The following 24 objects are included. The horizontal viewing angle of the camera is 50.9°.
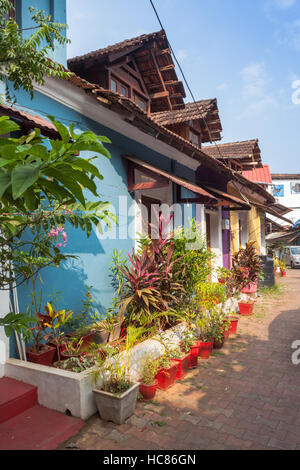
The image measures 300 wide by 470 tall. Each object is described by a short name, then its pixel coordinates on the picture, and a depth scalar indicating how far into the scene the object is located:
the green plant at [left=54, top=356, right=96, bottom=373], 3.47
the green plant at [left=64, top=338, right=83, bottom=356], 3.81
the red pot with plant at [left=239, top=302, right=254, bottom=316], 7.97
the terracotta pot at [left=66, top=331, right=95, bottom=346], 4.24
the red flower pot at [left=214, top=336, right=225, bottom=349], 5.44
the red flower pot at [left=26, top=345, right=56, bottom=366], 3.64
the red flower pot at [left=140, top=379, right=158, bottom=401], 3.66
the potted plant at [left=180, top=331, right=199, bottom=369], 4.69
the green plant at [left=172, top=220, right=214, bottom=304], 5.45
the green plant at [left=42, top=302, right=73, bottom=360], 3.77
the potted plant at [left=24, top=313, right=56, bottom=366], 3.66
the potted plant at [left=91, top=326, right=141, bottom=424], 3.13
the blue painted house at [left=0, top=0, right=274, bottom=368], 4.59
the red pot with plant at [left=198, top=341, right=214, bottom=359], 5.07
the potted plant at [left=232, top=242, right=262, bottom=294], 8.36
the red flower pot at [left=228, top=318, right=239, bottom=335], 6.30
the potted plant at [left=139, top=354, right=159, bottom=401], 3.67
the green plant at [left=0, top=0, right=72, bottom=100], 2.68
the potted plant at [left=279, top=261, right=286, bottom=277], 17.51
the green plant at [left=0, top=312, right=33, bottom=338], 1.69
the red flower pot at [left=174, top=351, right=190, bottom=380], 4.31
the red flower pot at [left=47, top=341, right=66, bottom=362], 3.88
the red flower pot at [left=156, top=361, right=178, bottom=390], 3.96
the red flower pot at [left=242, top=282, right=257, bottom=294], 9.12
